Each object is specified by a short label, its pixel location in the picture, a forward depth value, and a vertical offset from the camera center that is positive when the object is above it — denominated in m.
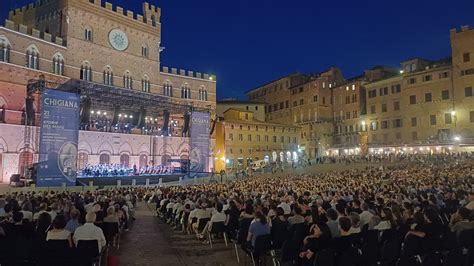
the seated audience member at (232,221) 10.65 -1.58
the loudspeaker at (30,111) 33.25 +4.91
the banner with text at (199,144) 43.38 +2.40
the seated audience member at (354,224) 7.28 -1.18
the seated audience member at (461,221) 7.28 -1.16
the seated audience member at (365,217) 8.74 -1.24
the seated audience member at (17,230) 7.10 -1.26
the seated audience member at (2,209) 10.51 -1.27
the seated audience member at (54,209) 9.85 -1.22
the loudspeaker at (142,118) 40.34 +5.00
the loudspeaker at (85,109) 35.16 +5.21
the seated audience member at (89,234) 7.08 -1.27
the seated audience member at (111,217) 10.06 -1.37
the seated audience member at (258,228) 7.98 -1.33
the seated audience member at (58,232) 6.67 -1.16
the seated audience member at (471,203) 9.95 -1.08
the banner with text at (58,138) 29.88 +2.22
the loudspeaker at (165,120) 42.62 +4.94
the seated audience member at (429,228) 6.82 -1.18
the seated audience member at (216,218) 10.69 -1.50
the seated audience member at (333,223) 7.55 -1.19
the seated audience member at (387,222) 7.83 -1.23
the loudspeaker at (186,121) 44.88 +5.13
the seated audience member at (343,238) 6.50 -1.29
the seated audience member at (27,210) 9.76 -1.19
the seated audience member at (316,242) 6.34 -1.31
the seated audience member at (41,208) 10.04 -1.17
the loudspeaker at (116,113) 38.38 +5.26
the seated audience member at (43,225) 7.65 -1.23
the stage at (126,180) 33.16 -1.35
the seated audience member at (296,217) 8.59 -1.21
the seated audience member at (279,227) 8.02 -1.33
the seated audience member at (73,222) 8.31 -1.23
